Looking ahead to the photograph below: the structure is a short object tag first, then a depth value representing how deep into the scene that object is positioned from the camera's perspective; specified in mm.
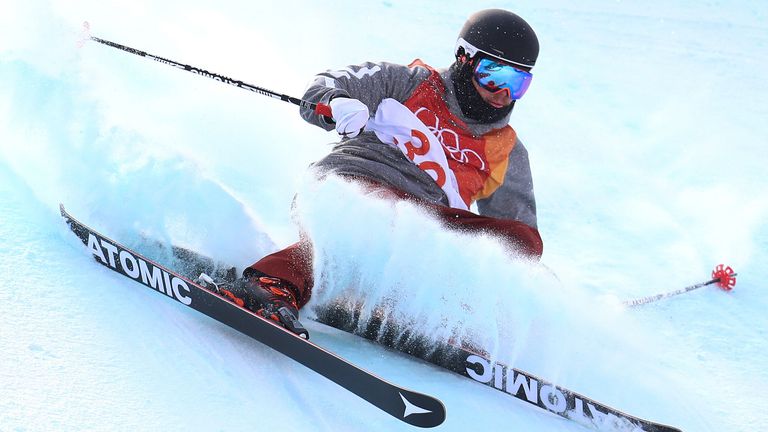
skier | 5844
